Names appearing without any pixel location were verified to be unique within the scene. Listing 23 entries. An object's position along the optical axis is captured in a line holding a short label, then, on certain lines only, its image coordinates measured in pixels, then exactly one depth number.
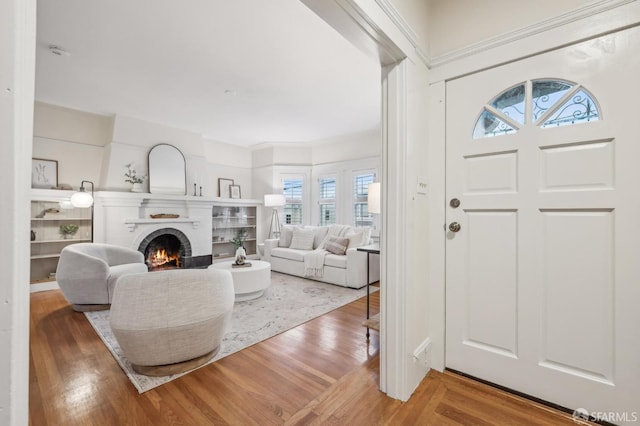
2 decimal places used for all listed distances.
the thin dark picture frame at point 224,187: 6.14
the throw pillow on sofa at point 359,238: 4.34
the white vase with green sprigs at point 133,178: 4.58
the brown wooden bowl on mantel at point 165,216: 4.79
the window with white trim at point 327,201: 5.90
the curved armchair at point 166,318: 1.78
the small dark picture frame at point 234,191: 6.29
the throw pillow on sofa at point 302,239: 4.93
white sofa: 3.93
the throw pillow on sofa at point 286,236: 5.22
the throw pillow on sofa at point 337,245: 4.30
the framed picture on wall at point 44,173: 3.95
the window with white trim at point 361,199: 5.36
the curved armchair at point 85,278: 2.84
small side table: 2.27
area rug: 2.11
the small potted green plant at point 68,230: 4.07
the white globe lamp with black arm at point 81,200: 3.71
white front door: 1.36
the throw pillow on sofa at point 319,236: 5.00
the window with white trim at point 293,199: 6.35
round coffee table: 3.24
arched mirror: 4.84
